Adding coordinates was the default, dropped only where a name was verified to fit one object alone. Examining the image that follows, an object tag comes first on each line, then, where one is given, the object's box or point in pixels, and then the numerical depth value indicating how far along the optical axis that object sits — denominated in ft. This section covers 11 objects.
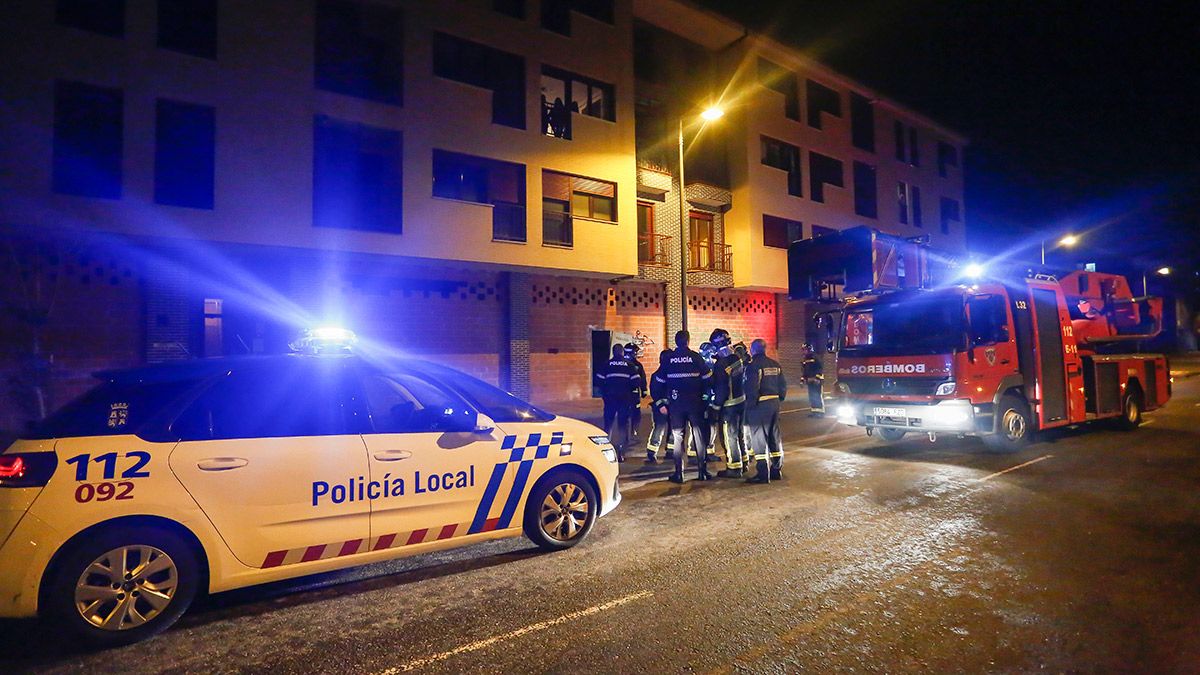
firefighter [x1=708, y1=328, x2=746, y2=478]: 24.94
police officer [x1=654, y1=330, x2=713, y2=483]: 24.32
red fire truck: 27.68
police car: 10.59
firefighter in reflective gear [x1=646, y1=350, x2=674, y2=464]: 26.96
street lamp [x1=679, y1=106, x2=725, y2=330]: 49.06
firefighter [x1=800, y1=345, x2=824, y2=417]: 44.19
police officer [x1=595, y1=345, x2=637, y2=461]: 29.63
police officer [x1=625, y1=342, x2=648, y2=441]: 29.78
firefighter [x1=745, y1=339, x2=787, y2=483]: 23.59
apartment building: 38.63
